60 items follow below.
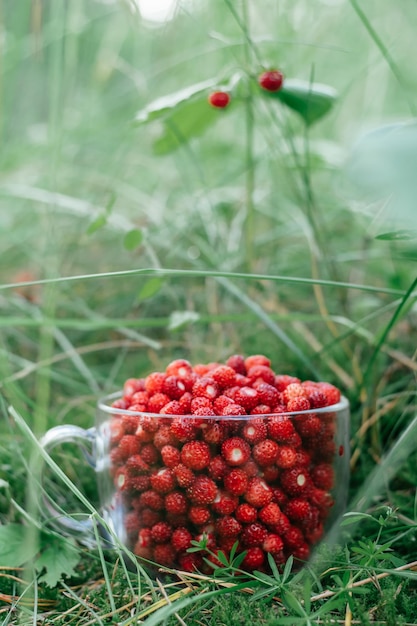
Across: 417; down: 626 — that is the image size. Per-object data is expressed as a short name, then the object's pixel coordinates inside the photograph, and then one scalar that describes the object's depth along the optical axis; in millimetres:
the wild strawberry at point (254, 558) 392
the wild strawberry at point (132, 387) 435
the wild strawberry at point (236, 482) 392
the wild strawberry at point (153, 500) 401
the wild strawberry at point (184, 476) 395
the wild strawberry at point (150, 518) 405
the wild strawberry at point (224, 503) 393
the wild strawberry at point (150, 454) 404
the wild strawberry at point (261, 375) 429
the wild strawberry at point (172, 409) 405
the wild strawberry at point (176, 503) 397
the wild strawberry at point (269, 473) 398
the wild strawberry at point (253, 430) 394
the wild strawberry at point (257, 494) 394
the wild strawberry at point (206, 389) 409
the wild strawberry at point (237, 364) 446
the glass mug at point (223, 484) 394
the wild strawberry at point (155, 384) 423
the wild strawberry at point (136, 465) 405
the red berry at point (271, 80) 487
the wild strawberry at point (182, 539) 397
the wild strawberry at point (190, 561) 398
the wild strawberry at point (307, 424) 402
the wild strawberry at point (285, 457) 398
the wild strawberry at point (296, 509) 402
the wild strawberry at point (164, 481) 398
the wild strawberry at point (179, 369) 432
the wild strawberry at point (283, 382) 429
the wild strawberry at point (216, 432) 394
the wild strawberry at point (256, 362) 450
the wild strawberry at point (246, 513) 392
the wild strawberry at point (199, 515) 394
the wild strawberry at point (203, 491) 393
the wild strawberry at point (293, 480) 400
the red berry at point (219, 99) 500
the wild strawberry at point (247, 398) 406
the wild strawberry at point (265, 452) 394
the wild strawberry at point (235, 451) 392
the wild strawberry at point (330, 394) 423
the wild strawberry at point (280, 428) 396
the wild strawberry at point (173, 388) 418
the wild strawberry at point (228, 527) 393
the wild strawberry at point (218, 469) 394
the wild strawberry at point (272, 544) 395
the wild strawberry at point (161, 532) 400
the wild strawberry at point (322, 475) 415
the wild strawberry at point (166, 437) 398
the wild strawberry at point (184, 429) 395
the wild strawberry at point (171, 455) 397
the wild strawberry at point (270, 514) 394
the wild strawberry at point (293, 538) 401
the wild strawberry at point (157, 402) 412
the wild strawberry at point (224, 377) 417
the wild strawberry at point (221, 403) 403
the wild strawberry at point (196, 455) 393
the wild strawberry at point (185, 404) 406
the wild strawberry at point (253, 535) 394
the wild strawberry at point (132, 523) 410
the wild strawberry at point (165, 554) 401
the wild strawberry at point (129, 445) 409
